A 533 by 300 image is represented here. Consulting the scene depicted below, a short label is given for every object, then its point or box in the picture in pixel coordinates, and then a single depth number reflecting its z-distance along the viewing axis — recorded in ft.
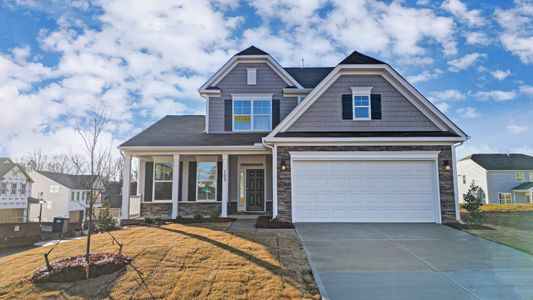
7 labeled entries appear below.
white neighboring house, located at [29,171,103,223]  132.26
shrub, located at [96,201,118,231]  39.42
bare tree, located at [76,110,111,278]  20.77
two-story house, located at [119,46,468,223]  36.94
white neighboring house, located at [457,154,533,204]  104.94
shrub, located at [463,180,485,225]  35.35
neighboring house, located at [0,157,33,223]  107.55
